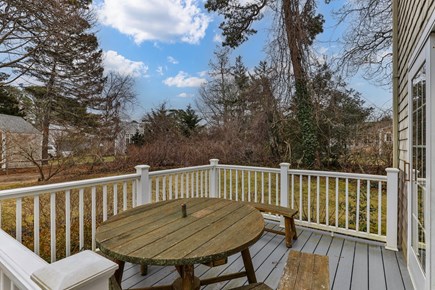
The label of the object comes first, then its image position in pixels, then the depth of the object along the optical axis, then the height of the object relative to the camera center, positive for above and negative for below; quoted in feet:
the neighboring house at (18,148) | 23.47 -0.36
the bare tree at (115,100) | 46.29 +8.84
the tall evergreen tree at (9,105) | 45.10 +7.62
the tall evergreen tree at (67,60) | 21.24 +10.23
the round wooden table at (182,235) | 4.97 -2.16
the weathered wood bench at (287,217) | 10.38 -3.07
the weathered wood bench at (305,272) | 5.16 -2.96
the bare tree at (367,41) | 19.25 +8.87
